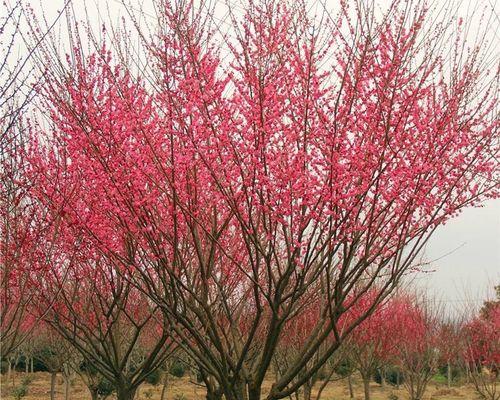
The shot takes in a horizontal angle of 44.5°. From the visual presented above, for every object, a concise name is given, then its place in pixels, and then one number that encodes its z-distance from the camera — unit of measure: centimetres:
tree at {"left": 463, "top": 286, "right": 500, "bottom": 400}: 1823
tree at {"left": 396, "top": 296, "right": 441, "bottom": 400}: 1808
